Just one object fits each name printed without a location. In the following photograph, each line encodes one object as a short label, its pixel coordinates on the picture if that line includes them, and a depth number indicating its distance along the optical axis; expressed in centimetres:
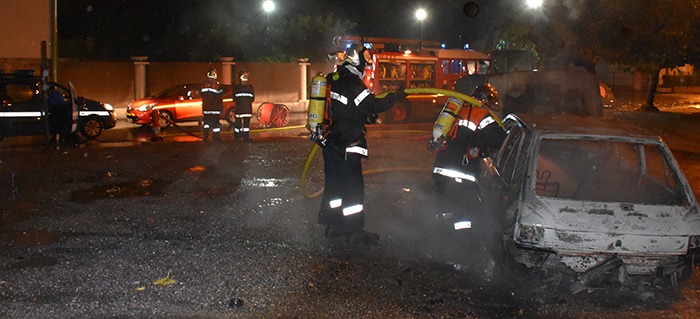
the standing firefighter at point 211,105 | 1116
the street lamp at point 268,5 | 3038
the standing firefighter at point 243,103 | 1138
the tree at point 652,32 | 1559
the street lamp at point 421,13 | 3975
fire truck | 1555
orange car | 1464
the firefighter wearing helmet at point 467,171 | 495
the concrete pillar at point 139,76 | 2008
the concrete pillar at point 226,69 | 2265
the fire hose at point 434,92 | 496
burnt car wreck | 396
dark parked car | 1097
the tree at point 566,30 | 1422
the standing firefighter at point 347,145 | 505
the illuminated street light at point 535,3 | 1448
